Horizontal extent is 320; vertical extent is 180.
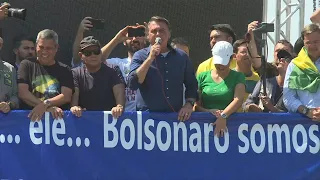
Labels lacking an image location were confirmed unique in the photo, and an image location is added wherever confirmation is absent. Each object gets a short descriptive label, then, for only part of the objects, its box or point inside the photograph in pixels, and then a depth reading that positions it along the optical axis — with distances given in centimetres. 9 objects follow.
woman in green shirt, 994
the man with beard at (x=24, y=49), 1358
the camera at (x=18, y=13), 1065
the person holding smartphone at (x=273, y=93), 1093
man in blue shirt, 1006
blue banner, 989
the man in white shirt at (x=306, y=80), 977
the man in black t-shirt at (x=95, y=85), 1047
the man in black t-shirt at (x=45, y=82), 1027
